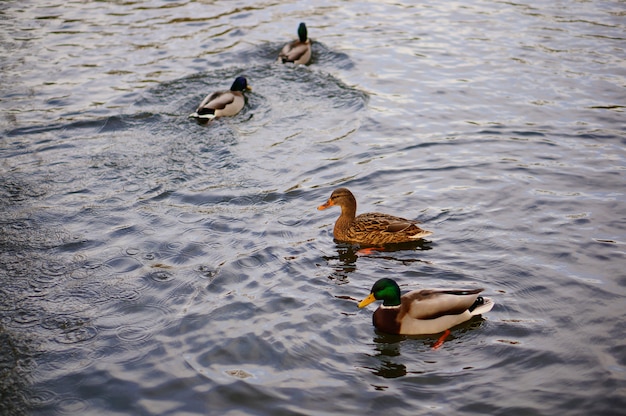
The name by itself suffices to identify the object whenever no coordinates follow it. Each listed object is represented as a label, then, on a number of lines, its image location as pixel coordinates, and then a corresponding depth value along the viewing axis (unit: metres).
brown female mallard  8.23
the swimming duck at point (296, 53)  13.86
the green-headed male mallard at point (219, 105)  11.65
